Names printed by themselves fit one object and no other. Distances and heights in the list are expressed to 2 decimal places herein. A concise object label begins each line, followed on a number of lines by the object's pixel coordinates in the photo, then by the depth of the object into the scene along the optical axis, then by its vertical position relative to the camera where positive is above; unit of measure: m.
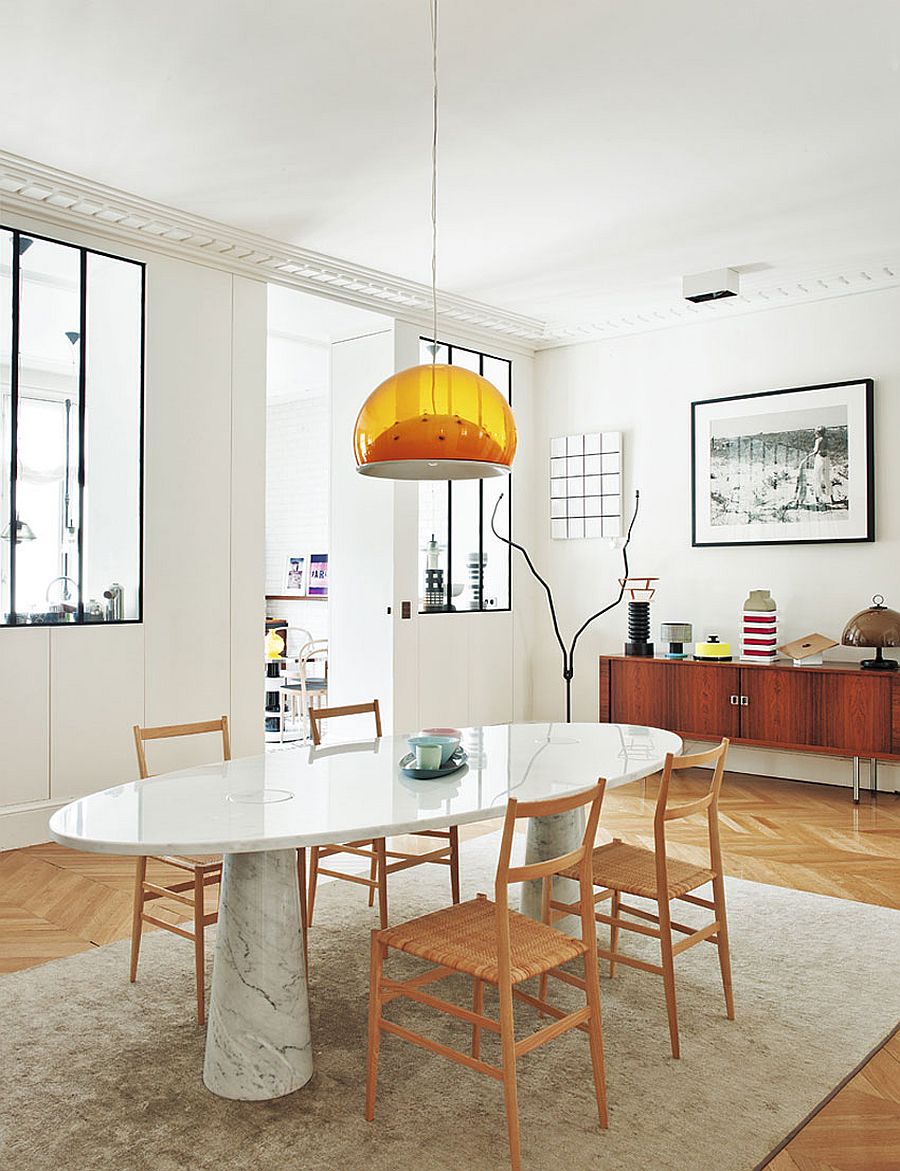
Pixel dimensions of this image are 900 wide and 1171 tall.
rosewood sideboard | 5.54 -0.68
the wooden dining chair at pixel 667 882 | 2.72 -0.84
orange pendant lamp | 3.01 +0.49
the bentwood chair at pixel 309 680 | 7.75 -0.75
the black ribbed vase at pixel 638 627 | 6.61 -0.26
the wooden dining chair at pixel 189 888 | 2.94 -0.93
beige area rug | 2.26 -1.25
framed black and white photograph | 6.03 +0.75
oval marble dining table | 2.31 -0.56
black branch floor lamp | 7.02 -0.21
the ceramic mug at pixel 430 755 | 2.95 -0.49
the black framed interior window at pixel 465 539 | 7.04 +0.34
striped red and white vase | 6.05 -0.25
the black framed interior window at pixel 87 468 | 4.96 +0.59
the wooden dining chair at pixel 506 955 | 2.19 -0.84
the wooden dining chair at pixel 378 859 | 3.48 -0.96
